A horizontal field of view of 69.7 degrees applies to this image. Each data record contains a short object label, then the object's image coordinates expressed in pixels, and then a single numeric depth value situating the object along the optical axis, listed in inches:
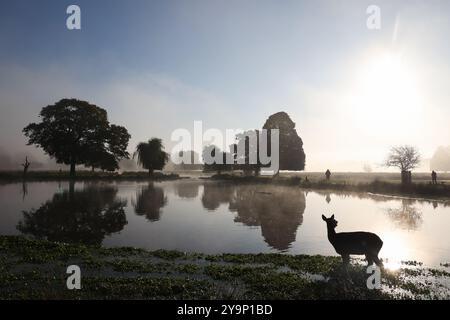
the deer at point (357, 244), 479.5
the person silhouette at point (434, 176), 1946.9
